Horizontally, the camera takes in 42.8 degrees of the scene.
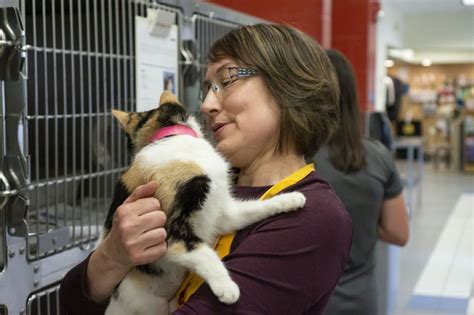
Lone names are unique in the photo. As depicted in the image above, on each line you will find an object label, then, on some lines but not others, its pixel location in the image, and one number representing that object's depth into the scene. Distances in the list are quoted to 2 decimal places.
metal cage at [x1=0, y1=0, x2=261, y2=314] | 1.29
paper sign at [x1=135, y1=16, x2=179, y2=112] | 1.73
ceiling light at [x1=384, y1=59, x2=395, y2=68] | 13.83
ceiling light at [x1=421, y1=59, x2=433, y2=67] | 14.87
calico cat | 1.11
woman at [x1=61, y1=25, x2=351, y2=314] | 1.09
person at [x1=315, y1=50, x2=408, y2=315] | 2.14
